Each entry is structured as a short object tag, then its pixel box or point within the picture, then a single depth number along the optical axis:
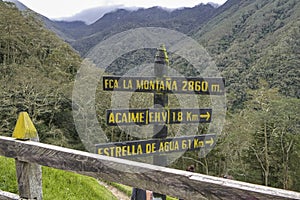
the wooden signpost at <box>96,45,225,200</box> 2.50
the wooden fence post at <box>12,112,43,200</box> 2.01
